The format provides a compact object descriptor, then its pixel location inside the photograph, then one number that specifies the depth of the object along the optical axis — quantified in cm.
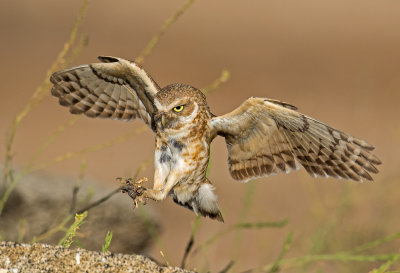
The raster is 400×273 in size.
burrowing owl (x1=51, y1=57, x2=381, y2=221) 617
